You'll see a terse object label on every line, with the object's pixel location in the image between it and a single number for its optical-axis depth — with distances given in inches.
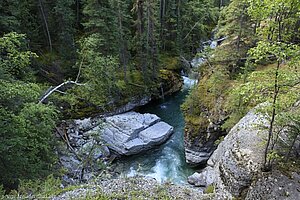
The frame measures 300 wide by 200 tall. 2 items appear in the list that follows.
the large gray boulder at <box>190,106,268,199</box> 412.2
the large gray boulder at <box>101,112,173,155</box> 861.8
